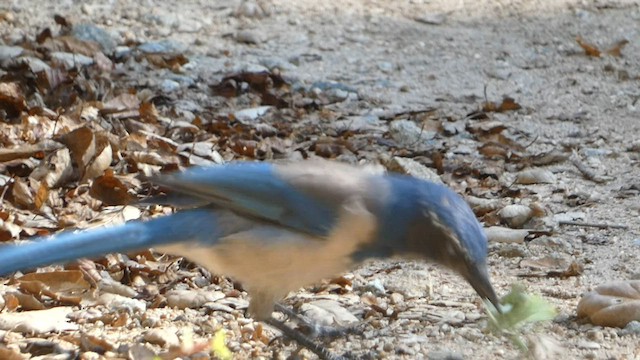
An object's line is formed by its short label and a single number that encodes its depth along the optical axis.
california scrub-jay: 6.76
